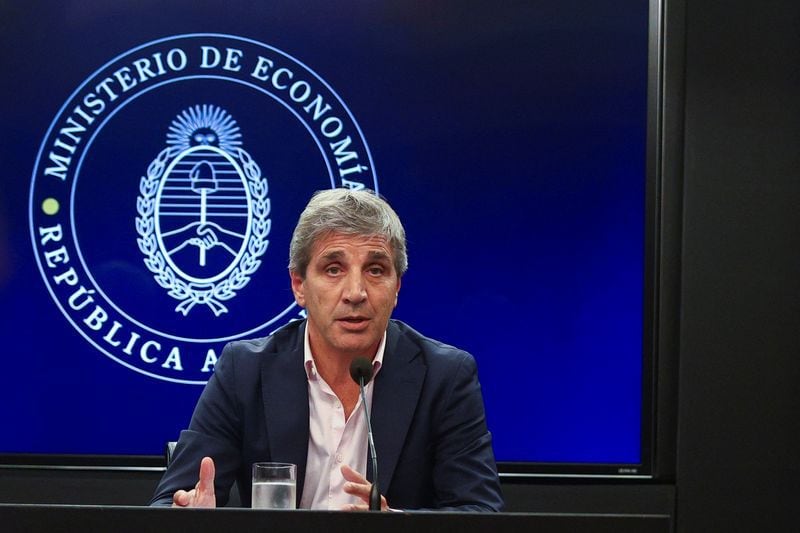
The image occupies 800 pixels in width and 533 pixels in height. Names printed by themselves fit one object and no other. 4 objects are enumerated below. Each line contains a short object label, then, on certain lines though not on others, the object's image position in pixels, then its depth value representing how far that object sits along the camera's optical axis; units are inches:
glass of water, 153.1
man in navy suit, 187.2
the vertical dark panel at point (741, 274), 258.5
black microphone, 162.7
